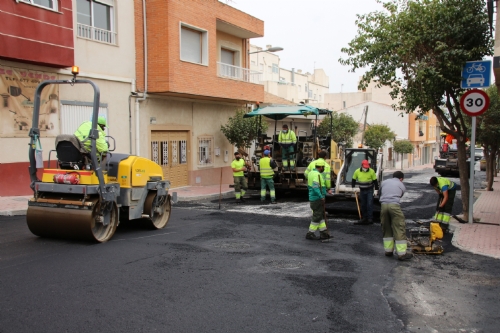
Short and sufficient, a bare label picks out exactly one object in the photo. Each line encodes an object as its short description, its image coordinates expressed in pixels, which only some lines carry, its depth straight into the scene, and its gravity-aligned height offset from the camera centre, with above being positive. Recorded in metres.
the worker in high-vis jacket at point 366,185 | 10.78 -0.82
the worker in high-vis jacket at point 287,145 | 14.71 +0.13
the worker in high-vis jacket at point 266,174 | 14.14 -0.73
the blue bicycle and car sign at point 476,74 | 9.91 +1.55
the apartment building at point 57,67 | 11.70 +2.26
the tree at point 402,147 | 48.19 +0.15
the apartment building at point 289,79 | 48.84 +8.83
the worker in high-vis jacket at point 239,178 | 14.60 -0.87
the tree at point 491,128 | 19.28 +0.80
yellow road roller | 7.14 -0.63
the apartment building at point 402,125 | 54.50 +2.91
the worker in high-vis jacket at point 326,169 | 10.00 -0.43
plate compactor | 7.75 -1.49
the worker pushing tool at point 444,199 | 9.41 -1.00
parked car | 43.34 -0.39
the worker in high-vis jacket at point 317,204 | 8.67 -1.00
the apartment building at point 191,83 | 15.95 +2.47
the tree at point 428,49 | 10.26 +2.21
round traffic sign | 9.79 +0.94
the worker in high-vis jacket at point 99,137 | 7.34 +0.23
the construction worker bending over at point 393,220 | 7.38 -1.14
